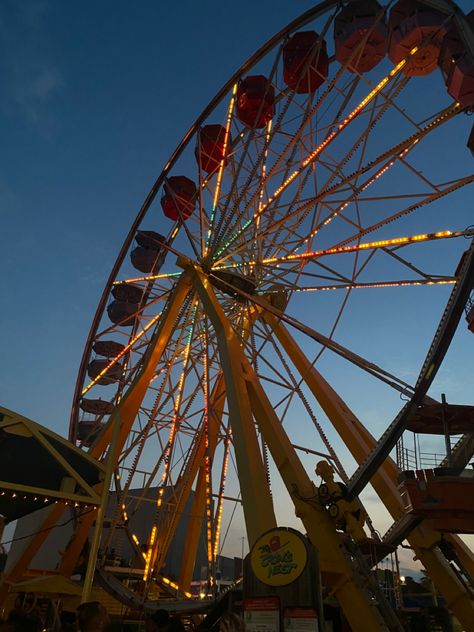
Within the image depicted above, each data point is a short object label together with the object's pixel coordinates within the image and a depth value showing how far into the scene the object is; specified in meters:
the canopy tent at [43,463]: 6.29
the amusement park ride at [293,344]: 7.21
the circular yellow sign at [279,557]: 3.88
